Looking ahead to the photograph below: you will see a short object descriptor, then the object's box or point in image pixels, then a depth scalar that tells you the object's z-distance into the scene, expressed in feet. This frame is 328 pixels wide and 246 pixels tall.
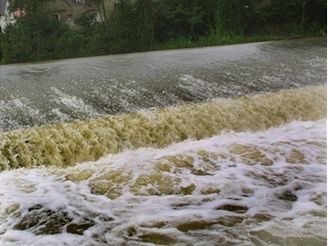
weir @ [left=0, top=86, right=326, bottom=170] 13.66
